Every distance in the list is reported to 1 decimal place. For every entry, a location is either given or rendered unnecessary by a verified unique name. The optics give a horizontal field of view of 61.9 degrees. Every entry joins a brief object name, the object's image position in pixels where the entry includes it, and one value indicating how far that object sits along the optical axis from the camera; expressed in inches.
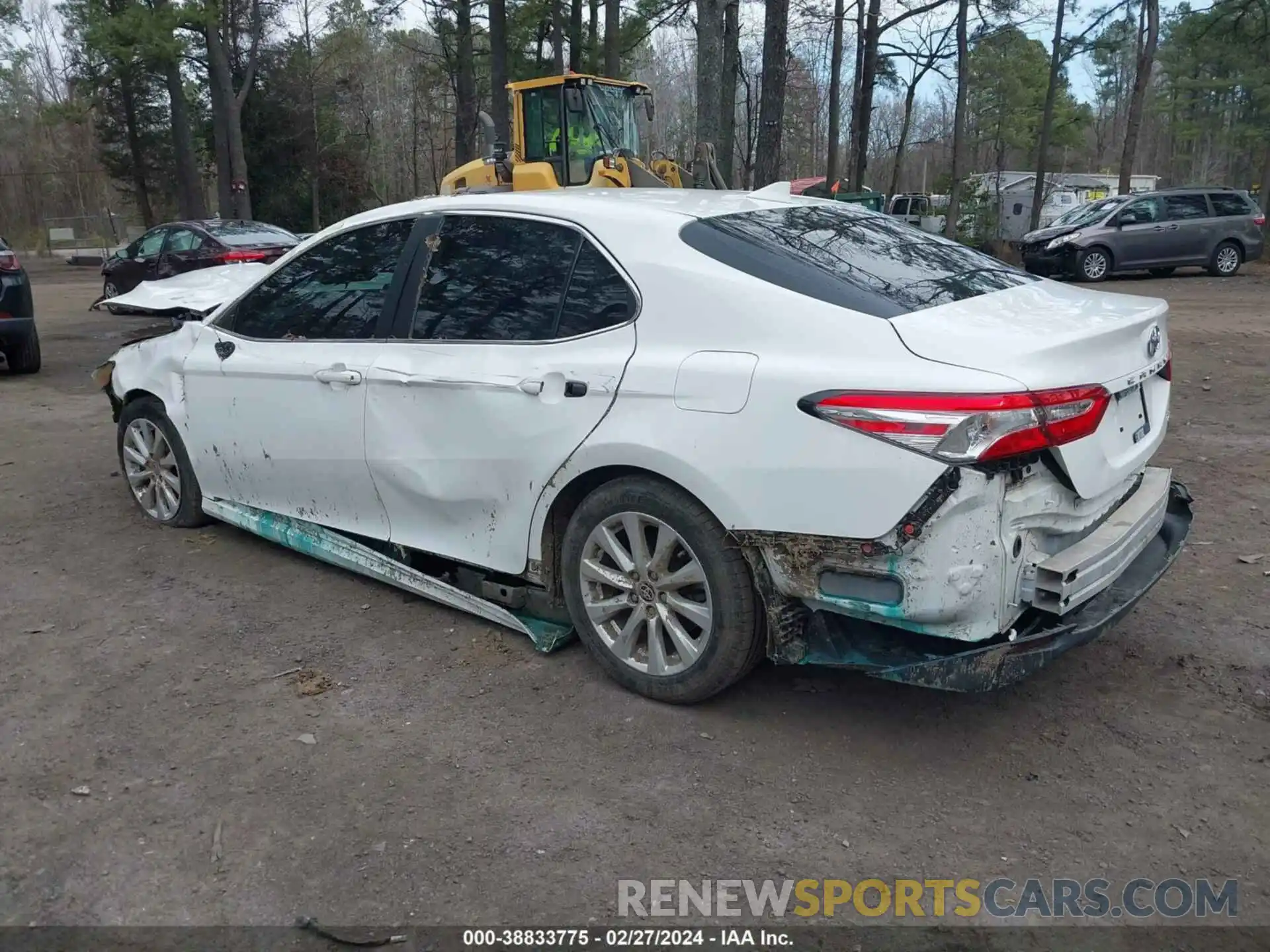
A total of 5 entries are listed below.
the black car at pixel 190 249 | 642.2
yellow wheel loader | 526.3
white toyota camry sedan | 119.9
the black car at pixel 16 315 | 390.0
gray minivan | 786.2
